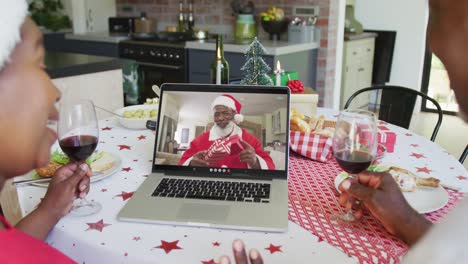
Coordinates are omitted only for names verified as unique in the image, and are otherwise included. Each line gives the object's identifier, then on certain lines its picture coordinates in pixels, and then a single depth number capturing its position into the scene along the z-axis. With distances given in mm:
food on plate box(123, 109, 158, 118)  1723
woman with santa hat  662
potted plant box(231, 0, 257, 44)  3795
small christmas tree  1626
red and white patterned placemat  910
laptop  1127
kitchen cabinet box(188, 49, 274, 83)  3455
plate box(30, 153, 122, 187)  1181
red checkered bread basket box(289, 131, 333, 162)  1389
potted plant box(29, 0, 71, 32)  4617
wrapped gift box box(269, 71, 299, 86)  1784
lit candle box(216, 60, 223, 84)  1726
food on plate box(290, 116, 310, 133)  1454
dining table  894
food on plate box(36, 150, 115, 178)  1215
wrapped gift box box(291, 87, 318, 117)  1648
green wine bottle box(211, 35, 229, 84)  1738
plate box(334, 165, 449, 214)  1060
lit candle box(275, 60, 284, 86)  1747
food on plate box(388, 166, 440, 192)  1157
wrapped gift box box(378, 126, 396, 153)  1488
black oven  3803
